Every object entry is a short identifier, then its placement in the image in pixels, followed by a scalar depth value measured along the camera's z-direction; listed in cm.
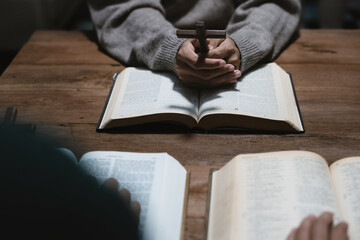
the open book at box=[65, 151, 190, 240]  66
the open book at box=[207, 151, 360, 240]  62
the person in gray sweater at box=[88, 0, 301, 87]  95
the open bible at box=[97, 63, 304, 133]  87
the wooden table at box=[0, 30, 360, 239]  84
